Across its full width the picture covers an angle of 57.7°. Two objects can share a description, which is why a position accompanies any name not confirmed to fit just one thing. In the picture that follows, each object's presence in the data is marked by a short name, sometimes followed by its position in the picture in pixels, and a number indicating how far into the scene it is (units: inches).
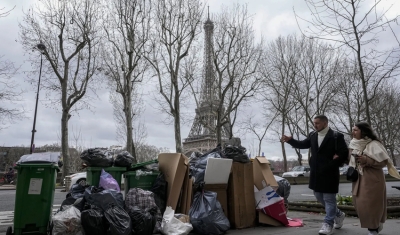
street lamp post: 829.8
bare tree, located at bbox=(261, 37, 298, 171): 1053.2
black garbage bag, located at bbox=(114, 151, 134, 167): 227.0
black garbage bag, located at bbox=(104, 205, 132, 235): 176.9
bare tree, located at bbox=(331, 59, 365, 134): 607.3
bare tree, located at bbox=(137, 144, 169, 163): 2766.2
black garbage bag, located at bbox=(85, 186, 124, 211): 187.9
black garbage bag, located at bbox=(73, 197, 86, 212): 191.0
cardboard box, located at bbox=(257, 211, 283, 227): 236.0
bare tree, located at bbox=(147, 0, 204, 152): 826.8
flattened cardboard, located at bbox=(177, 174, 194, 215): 221.6
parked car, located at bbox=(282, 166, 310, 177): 1258.9
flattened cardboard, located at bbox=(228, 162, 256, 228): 232.2
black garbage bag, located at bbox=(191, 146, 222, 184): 228.5
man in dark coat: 202.7
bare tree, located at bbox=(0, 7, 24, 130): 561.9
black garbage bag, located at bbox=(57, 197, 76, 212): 199.4
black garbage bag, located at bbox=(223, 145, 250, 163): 241.1
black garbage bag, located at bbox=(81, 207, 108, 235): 176.4
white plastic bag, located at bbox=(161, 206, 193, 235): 197.9
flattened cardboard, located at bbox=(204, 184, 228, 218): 231.1
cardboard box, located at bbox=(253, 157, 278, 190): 245.9
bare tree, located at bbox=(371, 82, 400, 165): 1003.8
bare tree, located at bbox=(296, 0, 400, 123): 327.0
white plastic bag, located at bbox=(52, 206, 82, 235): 177.9
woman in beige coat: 184.4
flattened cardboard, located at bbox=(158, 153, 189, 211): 220.9
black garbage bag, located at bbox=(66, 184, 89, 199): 204.4
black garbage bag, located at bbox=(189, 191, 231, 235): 205.8
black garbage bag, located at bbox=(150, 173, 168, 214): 221.6
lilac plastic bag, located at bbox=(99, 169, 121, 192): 205.6
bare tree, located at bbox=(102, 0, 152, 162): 810.2
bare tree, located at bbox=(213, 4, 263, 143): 925.8
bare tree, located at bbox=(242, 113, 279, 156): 1422.7
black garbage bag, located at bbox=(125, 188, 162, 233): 200.2
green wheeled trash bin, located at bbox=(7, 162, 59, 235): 193.3
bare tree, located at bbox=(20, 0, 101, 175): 831.1
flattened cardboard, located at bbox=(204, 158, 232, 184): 226.5
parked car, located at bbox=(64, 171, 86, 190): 618.8
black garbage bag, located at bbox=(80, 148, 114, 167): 216.1
